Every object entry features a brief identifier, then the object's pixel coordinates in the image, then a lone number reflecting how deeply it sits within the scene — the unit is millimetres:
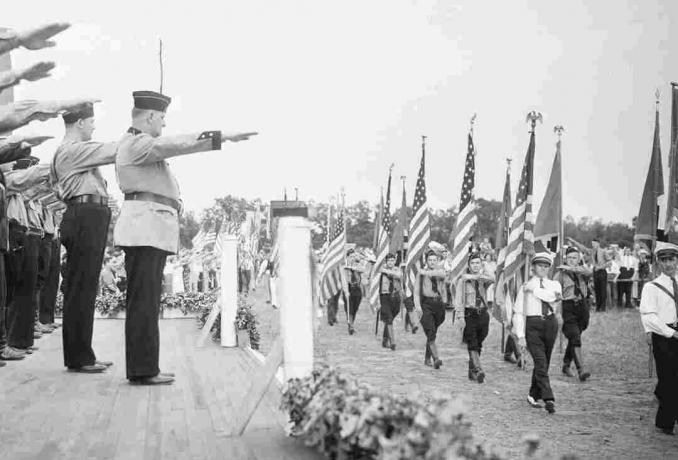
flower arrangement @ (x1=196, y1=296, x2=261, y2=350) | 10029
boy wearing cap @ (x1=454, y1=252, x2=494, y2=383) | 11781
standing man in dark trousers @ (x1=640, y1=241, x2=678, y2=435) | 7996
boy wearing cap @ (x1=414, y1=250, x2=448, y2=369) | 13656
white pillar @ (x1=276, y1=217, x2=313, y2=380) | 4457
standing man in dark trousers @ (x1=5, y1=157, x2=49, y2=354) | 7957
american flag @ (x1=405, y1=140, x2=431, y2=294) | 17609
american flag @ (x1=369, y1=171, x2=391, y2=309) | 18703
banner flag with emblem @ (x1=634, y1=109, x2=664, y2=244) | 13688
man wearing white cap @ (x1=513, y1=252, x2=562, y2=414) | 9375
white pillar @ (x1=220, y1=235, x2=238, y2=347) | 9891
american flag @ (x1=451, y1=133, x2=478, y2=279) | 13748
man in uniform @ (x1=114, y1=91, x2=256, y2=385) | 6000
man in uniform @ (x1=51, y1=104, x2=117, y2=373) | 6605
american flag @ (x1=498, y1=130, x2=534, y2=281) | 13586
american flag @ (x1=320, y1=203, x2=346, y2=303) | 19875
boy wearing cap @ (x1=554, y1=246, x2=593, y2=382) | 12141
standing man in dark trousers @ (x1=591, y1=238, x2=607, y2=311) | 25250
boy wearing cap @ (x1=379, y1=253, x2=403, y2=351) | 16391
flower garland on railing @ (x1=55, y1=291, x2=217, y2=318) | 14602
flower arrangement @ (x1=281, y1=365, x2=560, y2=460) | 2889
